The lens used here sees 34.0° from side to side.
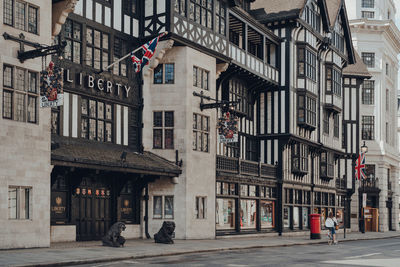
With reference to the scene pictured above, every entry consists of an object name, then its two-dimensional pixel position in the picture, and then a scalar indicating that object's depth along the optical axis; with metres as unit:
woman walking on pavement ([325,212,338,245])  30.92
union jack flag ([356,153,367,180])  45.88
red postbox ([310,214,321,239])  34.62
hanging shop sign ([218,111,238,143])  30.05
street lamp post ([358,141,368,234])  46.30
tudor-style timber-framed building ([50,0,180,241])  23.94
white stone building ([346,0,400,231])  58.91
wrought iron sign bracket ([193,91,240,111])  29.52
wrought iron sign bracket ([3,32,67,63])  20.62
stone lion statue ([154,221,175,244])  25.00
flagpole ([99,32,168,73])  24.23
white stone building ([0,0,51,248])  20.44
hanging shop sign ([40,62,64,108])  19.81
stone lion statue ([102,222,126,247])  22.36
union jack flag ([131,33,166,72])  24.55
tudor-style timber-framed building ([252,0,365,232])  38.81
